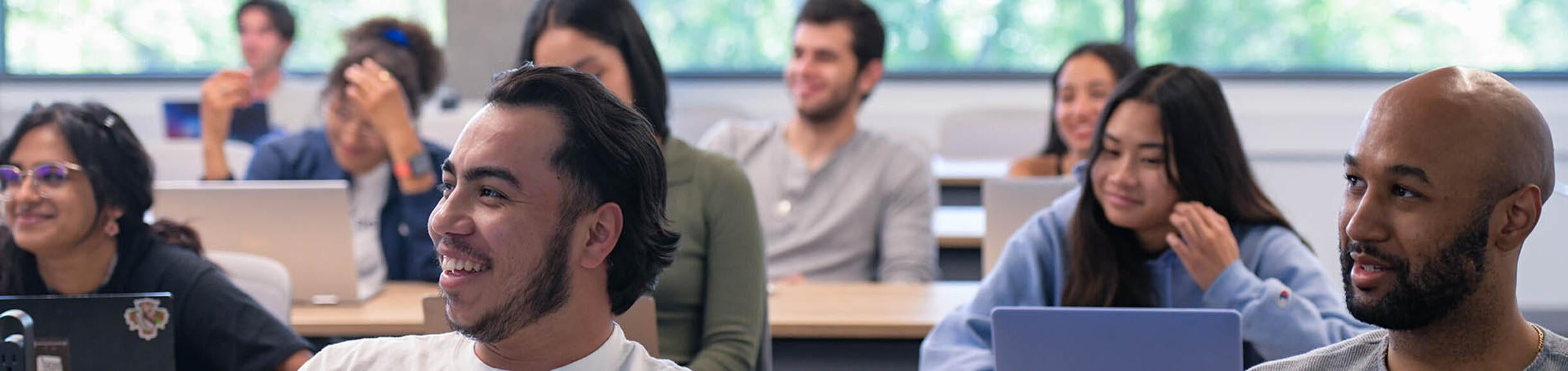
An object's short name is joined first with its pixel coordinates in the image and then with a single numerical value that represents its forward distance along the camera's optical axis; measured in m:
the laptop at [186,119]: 5.17
